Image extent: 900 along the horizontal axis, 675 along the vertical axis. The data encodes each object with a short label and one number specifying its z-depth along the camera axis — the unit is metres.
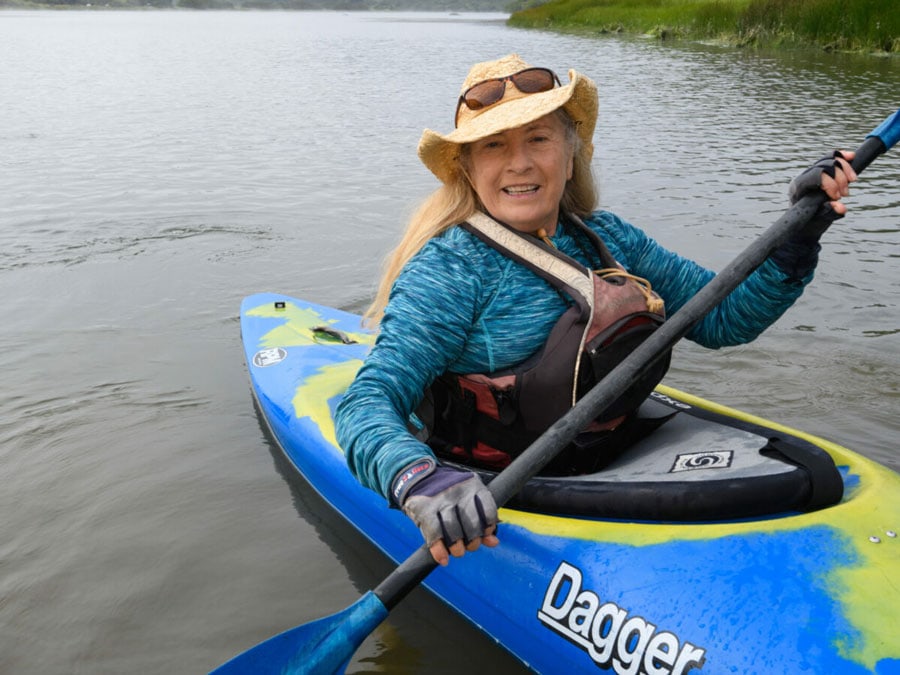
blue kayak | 1.98
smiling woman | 2.33
